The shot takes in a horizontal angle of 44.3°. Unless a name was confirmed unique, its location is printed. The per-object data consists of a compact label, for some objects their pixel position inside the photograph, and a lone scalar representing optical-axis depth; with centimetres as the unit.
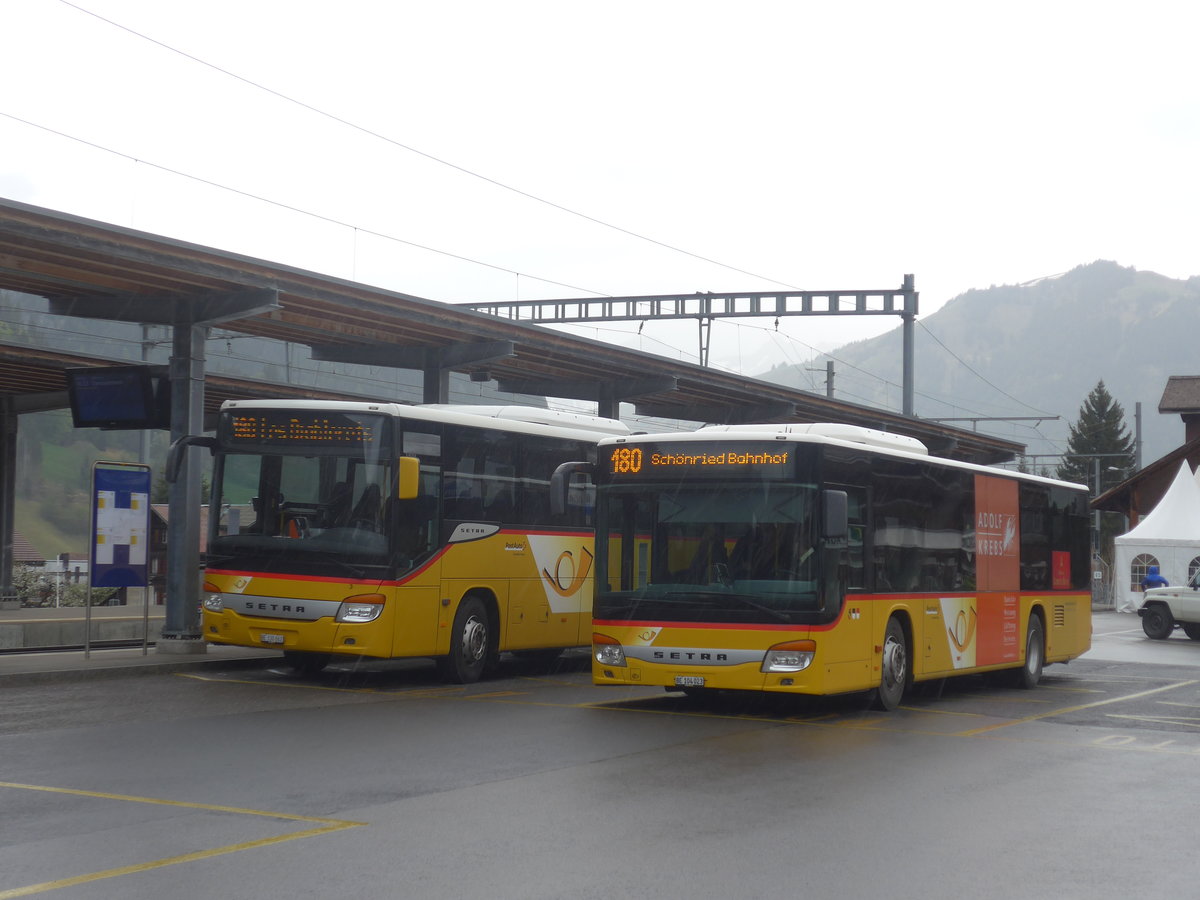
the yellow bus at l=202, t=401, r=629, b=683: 1587
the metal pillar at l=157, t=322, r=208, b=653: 1994
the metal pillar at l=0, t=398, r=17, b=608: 3378
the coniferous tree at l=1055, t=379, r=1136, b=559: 11244
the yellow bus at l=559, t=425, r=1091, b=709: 1334
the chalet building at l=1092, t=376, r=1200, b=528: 5750
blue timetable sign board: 1795
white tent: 4859
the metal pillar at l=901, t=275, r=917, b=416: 4516
